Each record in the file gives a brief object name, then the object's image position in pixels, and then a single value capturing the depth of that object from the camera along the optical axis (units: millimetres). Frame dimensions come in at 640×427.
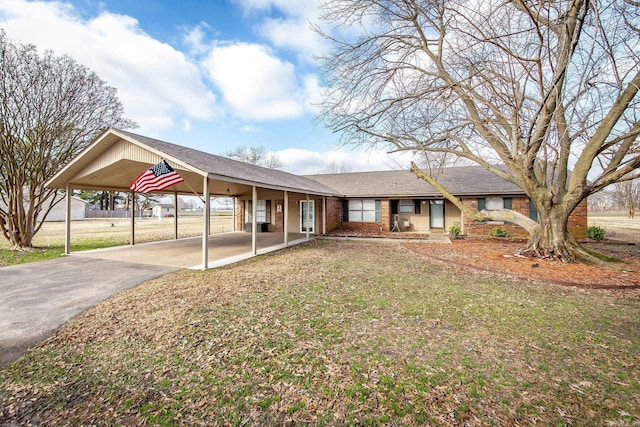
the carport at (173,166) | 7531
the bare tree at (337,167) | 46412
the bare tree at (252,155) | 41719
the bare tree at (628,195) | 29109
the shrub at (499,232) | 13392
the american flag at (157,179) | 7086
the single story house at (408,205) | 13992
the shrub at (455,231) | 14289
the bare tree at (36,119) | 9469
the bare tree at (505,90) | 5570
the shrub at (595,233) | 12514
